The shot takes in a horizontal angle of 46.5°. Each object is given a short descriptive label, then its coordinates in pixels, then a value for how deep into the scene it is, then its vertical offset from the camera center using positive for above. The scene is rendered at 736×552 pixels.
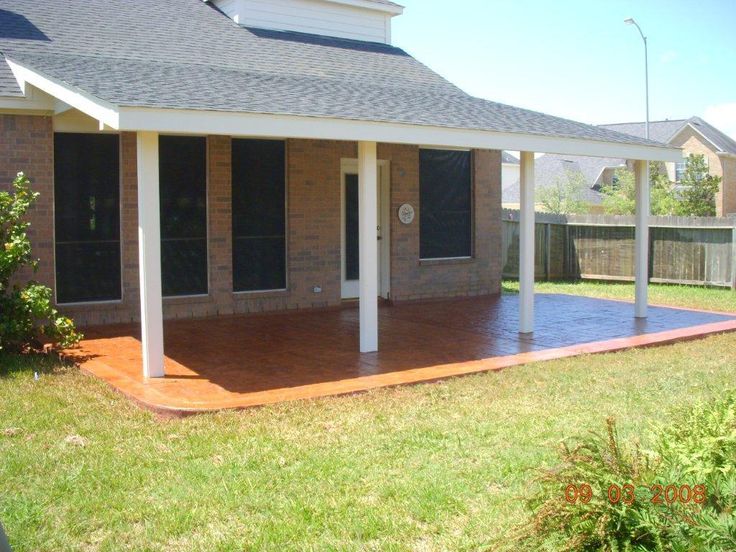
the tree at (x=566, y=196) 41.62 +1.23
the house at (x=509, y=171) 58.94 +3.58
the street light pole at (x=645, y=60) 29.83 +5.88
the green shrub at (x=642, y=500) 3.48 -1.21
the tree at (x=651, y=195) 37.34 +1.17
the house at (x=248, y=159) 8.77 +0.87
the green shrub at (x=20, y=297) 9.20 -0.79
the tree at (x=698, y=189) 37.03 +1.34
